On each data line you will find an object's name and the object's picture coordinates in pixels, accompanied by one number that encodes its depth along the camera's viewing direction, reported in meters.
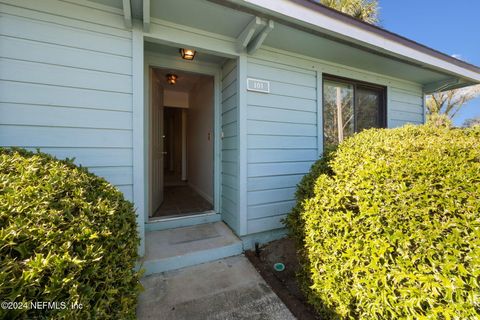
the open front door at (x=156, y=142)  3.04
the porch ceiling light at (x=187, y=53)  2.77
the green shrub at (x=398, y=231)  1.03
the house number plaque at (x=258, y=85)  2.65
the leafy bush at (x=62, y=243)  0.72
